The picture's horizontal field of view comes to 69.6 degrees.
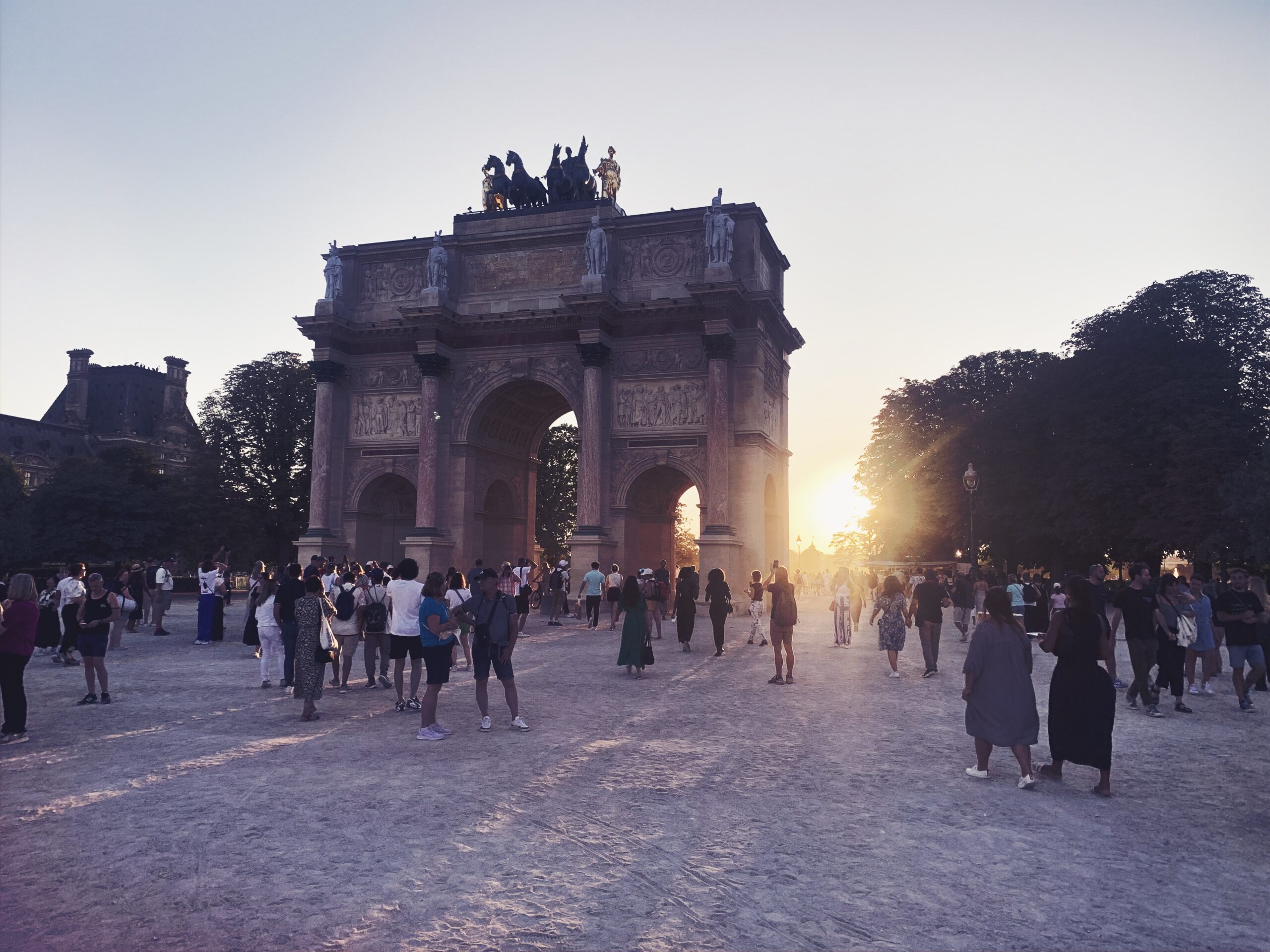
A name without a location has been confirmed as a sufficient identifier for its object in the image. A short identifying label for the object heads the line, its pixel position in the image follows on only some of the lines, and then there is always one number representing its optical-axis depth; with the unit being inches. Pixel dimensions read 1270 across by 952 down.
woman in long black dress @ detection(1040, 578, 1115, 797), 315.6
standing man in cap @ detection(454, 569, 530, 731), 406.3
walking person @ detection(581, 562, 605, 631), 1052.5
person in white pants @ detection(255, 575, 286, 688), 542.6
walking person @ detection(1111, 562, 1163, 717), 474.6
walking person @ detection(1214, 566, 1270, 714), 478.6
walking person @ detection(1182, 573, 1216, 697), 521.7
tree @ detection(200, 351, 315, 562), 2066.9
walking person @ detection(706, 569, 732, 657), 773.3
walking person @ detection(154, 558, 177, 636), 979.3
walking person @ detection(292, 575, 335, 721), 441.7
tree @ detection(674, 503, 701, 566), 3902.6
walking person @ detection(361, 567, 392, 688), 527.2
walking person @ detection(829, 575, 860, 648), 879.7
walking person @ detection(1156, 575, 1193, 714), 485.4
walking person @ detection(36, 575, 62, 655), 636.7
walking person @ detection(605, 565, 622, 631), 1023.0
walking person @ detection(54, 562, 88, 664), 601.9
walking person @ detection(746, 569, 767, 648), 879.1
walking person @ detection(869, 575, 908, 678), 647.8
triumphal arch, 1360.7
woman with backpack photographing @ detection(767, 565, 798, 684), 587.2
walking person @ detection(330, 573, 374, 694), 526.6
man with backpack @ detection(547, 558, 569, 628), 1134.7
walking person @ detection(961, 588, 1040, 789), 325.4
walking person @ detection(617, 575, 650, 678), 618.5
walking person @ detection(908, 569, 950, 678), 637.9
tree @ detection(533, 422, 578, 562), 2337.6
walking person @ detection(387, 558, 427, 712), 476.1
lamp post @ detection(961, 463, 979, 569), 1238.9
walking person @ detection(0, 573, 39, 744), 390.0
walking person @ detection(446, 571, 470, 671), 517.6
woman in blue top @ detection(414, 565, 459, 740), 398.3
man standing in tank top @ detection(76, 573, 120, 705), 473.7
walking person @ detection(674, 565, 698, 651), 792.3
